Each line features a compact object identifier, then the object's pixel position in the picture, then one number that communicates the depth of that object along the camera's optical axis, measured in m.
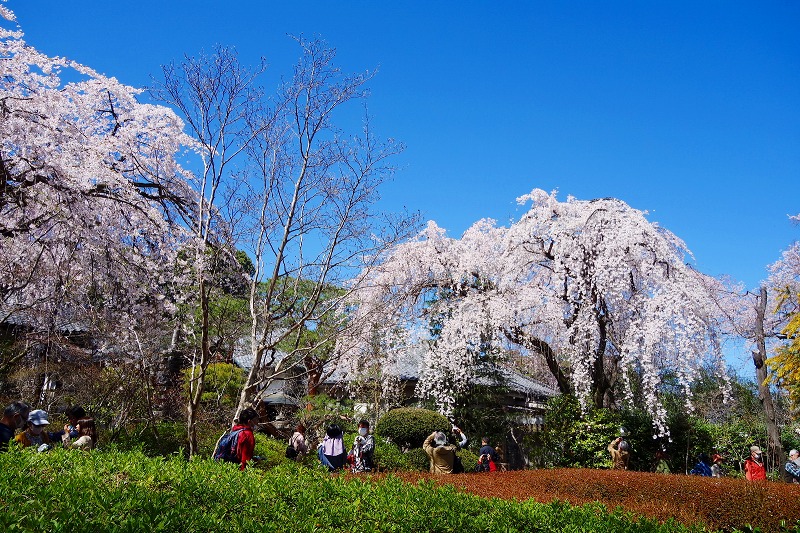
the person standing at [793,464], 10.63
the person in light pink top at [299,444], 9.59
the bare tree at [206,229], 7.44
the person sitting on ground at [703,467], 10.60
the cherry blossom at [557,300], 12.11
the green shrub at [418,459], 11.03
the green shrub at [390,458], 10.60
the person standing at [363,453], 8.45
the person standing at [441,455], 8.27
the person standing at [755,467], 10.48
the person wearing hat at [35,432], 6.07
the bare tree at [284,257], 8.27
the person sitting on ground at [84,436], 6.38
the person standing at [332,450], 7.96
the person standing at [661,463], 12.84
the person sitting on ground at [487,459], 10.82
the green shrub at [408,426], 11.88
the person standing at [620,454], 10.83
